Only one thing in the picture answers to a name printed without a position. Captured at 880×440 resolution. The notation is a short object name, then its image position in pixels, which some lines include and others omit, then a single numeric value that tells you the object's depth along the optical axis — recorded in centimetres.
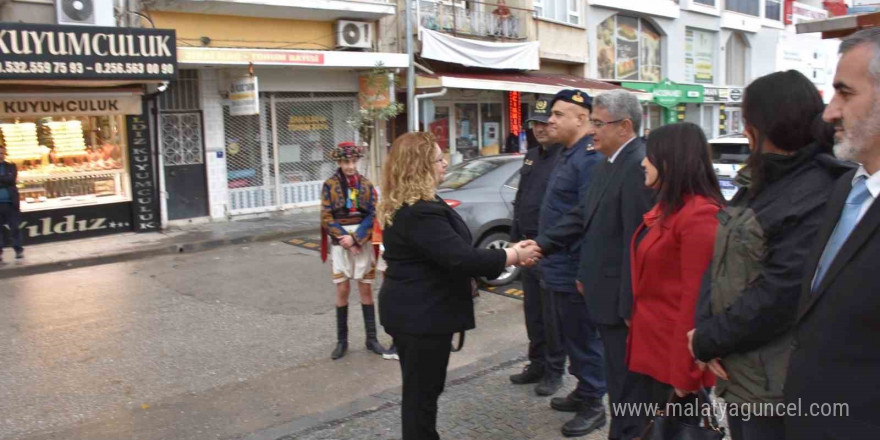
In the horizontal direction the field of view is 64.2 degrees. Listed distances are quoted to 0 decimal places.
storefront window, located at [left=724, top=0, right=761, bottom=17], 2813
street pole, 1572
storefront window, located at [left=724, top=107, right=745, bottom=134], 2923
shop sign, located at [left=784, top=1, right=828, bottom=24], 3150
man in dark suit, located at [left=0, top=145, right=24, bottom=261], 1034
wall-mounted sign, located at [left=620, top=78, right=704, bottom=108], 2361
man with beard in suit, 186
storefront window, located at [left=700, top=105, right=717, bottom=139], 2802
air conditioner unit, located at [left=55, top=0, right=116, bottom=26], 1144
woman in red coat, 287
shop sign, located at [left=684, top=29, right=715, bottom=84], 2655
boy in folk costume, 586
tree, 1520
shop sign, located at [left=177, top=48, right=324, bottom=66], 1257
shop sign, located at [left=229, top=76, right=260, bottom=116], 1330
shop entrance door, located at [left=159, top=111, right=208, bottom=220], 1357
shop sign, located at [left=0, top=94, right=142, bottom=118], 1134
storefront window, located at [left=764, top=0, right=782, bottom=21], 3064
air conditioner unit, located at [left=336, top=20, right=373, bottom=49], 1514
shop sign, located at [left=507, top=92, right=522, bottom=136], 1998
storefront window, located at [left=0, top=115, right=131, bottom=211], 1179
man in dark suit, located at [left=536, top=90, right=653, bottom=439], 352
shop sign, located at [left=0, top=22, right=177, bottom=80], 1025
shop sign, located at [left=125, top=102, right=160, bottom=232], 1286
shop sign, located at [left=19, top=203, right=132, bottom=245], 1175
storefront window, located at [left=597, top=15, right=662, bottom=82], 2281
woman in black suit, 333
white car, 930
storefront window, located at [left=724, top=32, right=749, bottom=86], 2951
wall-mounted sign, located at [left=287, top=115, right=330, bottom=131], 1540
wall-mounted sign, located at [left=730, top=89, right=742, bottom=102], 2728
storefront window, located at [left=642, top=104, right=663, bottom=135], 2589
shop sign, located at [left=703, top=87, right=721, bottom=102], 2627
